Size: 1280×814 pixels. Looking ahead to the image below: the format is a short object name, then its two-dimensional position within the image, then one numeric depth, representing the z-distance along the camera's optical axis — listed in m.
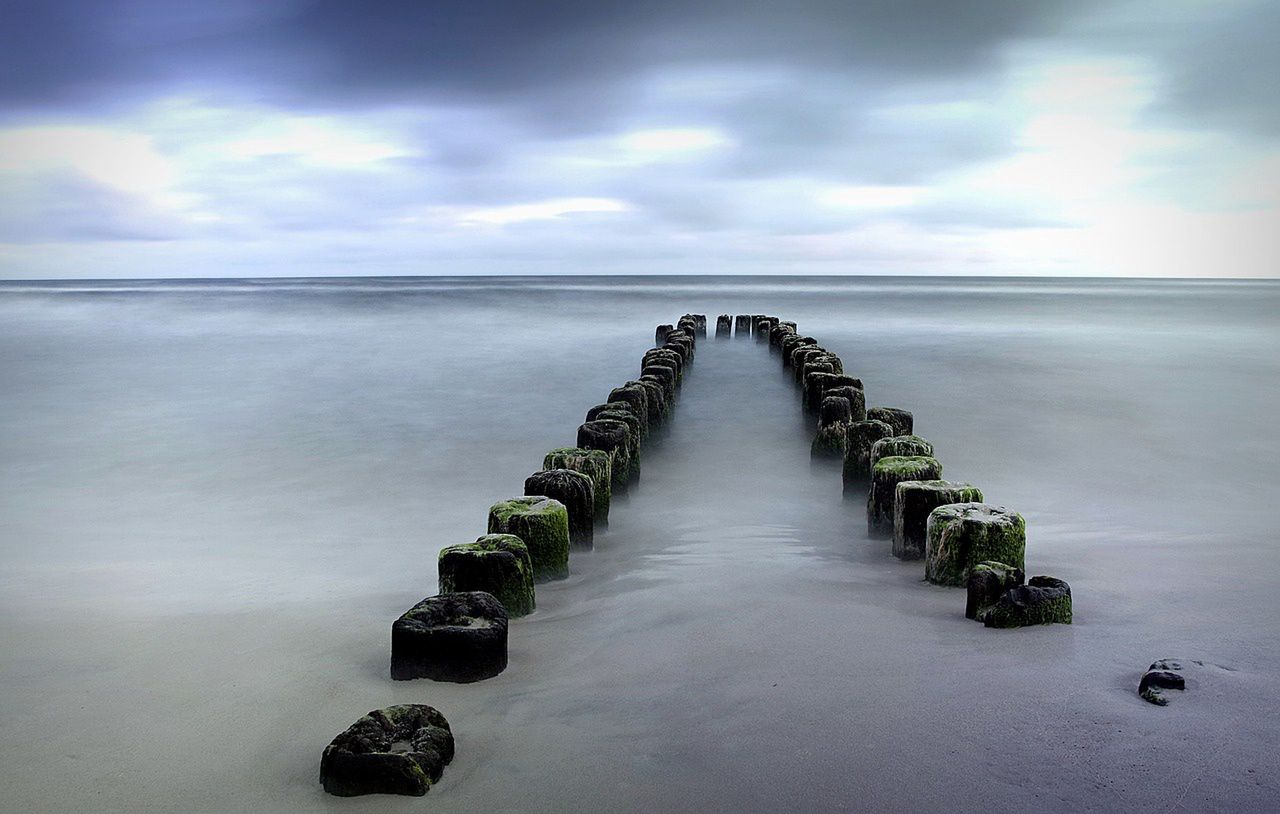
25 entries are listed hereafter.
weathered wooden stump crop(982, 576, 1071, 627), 3.33
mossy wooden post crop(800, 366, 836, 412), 9.16
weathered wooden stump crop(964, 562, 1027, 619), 3.43
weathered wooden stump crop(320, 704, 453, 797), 2.36
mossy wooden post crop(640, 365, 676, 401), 9.78
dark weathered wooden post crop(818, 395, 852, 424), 7.69
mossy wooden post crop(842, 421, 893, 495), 6.27
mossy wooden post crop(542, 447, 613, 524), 5.53
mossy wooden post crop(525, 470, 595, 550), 4.88
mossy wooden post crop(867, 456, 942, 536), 4.84
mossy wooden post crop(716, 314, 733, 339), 23.78
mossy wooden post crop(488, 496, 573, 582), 4.30
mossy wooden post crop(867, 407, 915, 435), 6.78
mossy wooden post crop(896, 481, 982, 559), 4.36
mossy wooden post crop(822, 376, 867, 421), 8.27
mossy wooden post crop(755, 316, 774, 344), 21.27
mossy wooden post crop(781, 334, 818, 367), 13.93
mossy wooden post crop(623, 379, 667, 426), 8.82
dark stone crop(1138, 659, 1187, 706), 2.70
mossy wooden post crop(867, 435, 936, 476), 5.33
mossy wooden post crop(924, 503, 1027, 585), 3.83
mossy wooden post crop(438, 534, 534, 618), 3.61
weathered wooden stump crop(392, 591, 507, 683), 3.08
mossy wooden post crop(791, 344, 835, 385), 11.43
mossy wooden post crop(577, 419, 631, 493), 6.31
